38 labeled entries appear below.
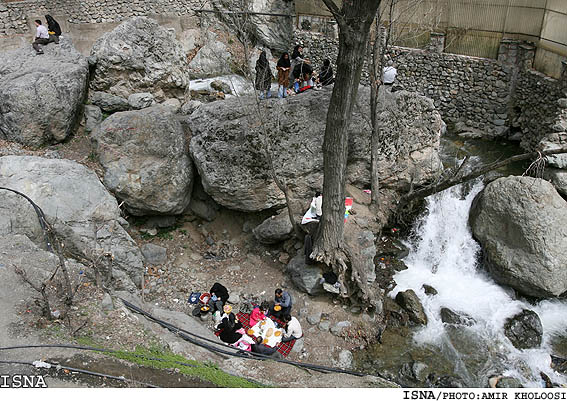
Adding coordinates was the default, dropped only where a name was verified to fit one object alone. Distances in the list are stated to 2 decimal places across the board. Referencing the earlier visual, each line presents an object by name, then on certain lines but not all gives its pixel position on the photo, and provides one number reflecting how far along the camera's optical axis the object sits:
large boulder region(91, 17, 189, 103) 11.59
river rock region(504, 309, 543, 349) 8.08
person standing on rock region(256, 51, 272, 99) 11.25
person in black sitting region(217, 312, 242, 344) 7.47
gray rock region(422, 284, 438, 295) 9.16
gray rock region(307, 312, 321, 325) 8.23
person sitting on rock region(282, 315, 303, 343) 7.77
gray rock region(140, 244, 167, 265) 9.53
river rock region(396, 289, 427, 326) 8.49
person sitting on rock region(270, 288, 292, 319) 8.04
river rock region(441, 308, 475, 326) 8.50
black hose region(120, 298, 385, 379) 6.22
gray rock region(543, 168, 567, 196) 9.87
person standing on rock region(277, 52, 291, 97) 11.64
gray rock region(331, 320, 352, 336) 8.09
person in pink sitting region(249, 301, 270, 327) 8.06
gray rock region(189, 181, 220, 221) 10.54
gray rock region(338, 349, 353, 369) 7.55
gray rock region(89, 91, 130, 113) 11.69
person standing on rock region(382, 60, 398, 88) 13.36
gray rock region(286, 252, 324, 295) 8.57
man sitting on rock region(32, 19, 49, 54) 11.54
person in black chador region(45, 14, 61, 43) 11.78
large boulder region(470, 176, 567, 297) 8.71
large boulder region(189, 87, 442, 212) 9.54
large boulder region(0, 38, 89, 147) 10.16
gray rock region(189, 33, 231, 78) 17.19
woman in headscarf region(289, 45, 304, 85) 12.18
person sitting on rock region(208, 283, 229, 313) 8.27
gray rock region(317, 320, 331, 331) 8.16
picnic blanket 7.64
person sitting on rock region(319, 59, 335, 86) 12.62
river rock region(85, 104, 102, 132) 11.39
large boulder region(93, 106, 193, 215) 9.62
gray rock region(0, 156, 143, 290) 7.77
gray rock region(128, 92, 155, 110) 11.67
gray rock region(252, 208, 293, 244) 9.45
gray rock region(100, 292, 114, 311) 6.13
